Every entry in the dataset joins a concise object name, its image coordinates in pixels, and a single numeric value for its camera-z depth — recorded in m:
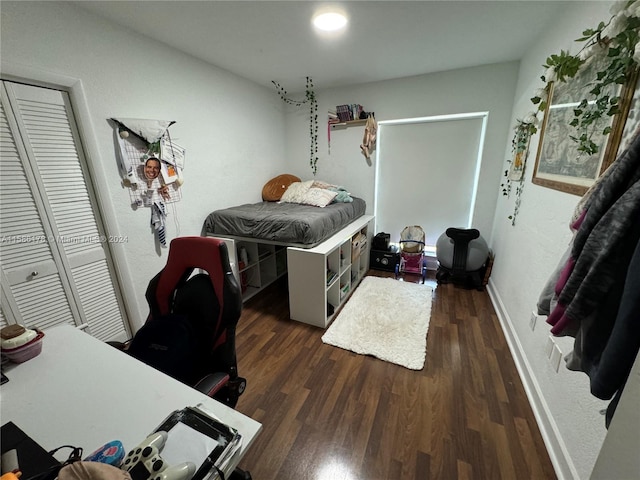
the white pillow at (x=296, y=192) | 3.23
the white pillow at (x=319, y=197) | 3.01
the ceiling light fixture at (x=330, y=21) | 1.77
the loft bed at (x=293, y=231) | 2.26
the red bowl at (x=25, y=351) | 0.90
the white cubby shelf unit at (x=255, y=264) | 2.72
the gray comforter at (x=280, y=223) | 2.26
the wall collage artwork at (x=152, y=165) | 1.91
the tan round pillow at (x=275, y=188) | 3.44
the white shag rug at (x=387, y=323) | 2.00
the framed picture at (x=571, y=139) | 1.03
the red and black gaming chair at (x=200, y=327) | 1.08
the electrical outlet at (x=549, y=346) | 1.40
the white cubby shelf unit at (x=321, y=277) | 2.22
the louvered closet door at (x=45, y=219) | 1.45
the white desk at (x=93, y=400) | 0.68
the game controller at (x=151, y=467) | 0.51
